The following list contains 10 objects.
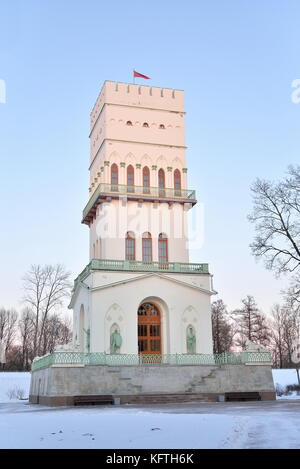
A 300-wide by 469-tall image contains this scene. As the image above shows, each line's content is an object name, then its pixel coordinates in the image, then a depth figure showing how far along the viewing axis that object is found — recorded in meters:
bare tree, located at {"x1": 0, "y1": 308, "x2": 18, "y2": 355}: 74.12
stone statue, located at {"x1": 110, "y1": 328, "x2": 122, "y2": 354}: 33.38
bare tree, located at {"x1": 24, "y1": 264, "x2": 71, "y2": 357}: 59.50
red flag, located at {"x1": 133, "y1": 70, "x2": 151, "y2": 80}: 40.53
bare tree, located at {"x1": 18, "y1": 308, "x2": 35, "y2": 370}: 73.12
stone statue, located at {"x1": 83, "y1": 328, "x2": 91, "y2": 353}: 34.01
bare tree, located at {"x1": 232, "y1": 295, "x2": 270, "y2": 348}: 59.28
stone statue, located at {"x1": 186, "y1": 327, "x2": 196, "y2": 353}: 34.97
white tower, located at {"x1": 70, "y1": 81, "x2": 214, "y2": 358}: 34.53
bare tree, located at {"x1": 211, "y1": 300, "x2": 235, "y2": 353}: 62.97
